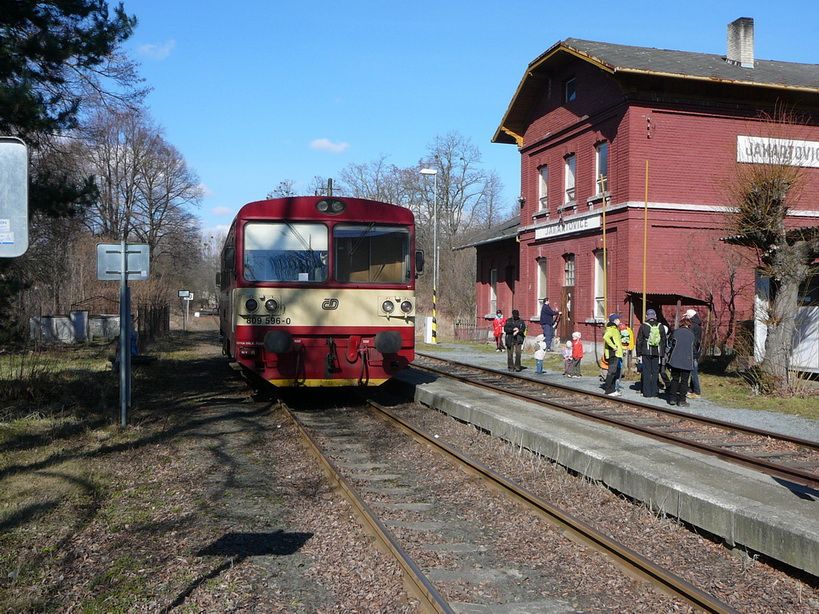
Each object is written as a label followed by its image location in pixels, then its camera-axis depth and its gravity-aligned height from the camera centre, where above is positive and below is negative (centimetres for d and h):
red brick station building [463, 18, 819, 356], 2184 +448
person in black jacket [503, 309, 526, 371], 1838 -66
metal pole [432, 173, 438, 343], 2946 -9
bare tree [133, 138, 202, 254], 5312 +785
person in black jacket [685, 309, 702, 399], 1463 -132
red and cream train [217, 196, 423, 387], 1127 +22
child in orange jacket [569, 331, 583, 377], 1791 -117
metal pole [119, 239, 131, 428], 1012 -55
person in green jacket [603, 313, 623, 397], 1402 -86
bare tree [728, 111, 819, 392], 1463 +137
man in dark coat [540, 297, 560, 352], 2389 -45
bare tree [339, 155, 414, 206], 6203 +941
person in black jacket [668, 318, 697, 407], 1280 -91
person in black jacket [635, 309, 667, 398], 1396 -80
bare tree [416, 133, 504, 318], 5909 +763
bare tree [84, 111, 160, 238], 4950 +861
